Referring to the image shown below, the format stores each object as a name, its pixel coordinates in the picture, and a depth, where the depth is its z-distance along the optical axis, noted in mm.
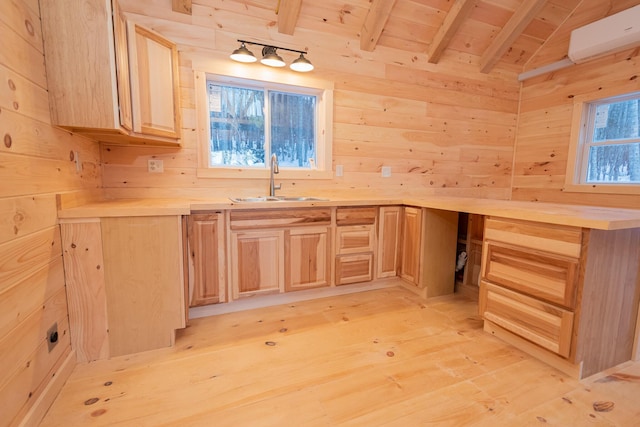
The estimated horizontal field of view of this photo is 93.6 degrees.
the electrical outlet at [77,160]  1797
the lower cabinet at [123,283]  1633
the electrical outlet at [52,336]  1412
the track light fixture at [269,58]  2322
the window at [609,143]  2955
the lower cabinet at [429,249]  2615
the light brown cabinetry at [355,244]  2555
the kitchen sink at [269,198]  2481
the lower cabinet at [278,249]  2219
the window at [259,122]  2549
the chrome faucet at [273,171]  2674
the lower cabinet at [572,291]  1527
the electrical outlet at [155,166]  2420
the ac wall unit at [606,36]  2689
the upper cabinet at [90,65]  1481
